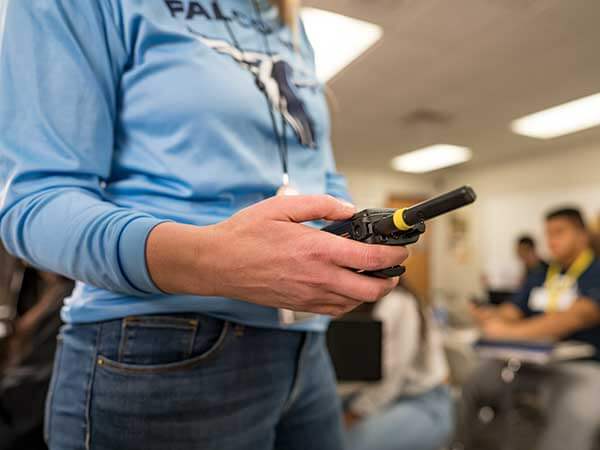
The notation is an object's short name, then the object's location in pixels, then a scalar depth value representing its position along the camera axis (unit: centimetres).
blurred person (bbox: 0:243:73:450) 109
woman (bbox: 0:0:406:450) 30
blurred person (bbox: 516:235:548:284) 457
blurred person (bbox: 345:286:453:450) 134
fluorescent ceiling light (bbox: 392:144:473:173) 398
